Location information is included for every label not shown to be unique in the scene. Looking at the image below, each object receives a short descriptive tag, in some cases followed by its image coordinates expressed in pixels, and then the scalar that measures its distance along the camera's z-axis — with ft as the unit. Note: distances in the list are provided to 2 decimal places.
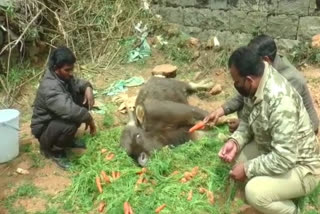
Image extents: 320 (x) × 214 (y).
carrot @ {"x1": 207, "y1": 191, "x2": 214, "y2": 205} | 13.67
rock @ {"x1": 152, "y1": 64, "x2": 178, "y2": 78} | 21.84
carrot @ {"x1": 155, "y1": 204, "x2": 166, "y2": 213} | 13.35
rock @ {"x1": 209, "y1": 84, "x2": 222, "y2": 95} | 20.47
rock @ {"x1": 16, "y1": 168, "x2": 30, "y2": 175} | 15.85
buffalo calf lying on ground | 16.45
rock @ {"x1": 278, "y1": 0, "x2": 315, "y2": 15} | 21.63
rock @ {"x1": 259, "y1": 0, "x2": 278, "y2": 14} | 22.21
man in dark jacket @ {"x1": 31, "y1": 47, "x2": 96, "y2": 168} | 14.97
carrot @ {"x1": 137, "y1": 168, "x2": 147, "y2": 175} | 15.17
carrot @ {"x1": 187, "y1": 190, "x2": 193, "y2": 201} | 13.79
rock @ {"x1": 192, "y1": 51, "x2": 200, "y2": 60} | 23.31
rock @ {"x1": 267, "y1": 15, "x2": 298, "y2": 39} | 22.09
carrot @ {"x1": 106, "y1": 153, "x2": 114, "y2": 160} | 16.28
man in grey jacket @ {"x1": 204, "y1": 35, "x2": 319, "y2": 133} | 13.38
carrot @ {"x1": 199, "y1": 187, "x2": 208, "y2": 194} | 14.11
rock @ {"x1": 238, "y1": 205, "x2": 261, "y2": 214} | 13.03
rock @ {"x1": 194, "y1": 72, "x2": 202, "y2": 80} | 22.03
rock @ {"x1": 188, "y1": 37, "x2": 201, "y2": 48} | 24.16
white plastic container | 15.85
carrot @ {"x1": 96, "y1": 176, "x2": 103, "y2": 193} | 14.46
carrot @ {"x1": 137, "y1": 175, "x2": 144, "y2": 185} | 14.62
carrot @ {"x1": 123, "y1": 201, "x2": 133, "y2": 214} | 13.26
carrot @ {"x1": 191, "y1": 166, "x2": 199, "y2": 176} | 14.91
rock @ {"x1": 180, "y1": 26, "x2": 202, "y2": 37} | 25.02
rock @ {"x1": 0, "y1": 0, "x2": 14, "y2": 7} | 21.47
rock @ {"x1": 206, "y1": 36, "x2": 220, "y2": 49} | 23.69
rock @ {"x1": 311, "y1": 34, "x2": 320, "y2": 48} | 21.26
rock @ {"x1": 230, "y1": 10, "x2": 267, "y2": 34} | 22.75
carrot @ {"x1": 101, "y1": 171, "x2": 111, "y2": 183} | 14.80
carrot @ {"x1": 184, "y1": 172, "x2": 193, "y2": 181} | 14.72
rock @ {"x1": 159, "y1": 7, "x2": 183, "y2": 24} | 25.41
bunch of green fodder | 13.64
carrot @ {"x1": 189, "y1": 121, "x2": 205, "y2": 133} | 15.38
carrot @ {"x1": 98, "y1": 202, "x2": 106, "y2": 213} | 13.82
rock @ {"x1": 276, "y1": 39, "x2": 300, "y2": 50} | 22.17
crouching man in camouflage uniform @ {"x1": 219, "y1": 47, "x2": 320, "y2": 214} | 10.57
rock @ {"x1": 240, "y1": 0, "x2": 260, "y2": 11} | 22.76
